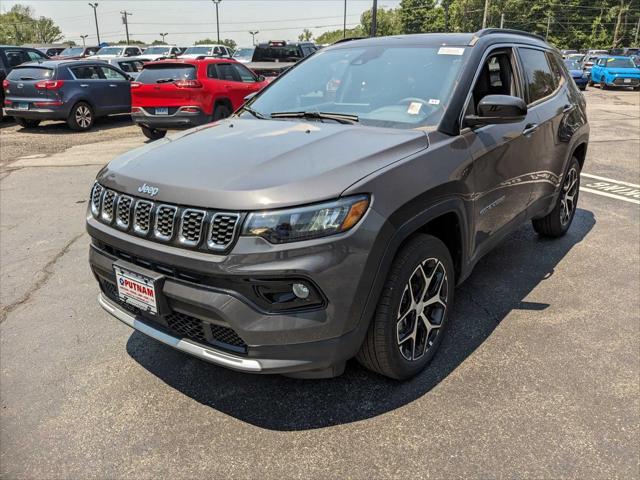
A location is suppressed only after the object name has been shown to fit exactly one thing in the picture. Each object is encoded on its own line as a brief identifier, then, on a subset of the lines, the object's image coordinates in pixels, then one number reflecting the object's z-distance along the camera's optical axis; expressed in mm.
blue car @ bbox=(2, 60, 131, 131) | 12086
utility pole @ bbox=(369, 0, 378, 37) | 29459
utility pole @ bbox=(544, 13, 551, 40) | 74625
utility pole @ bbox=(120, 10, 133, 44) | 70062
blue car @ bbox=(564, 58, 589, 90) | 23231
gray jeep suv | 2225
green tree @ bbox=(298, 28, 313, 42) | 149375
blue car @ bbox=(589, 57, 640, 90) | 25969
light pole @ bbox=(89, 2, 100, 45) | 69562
